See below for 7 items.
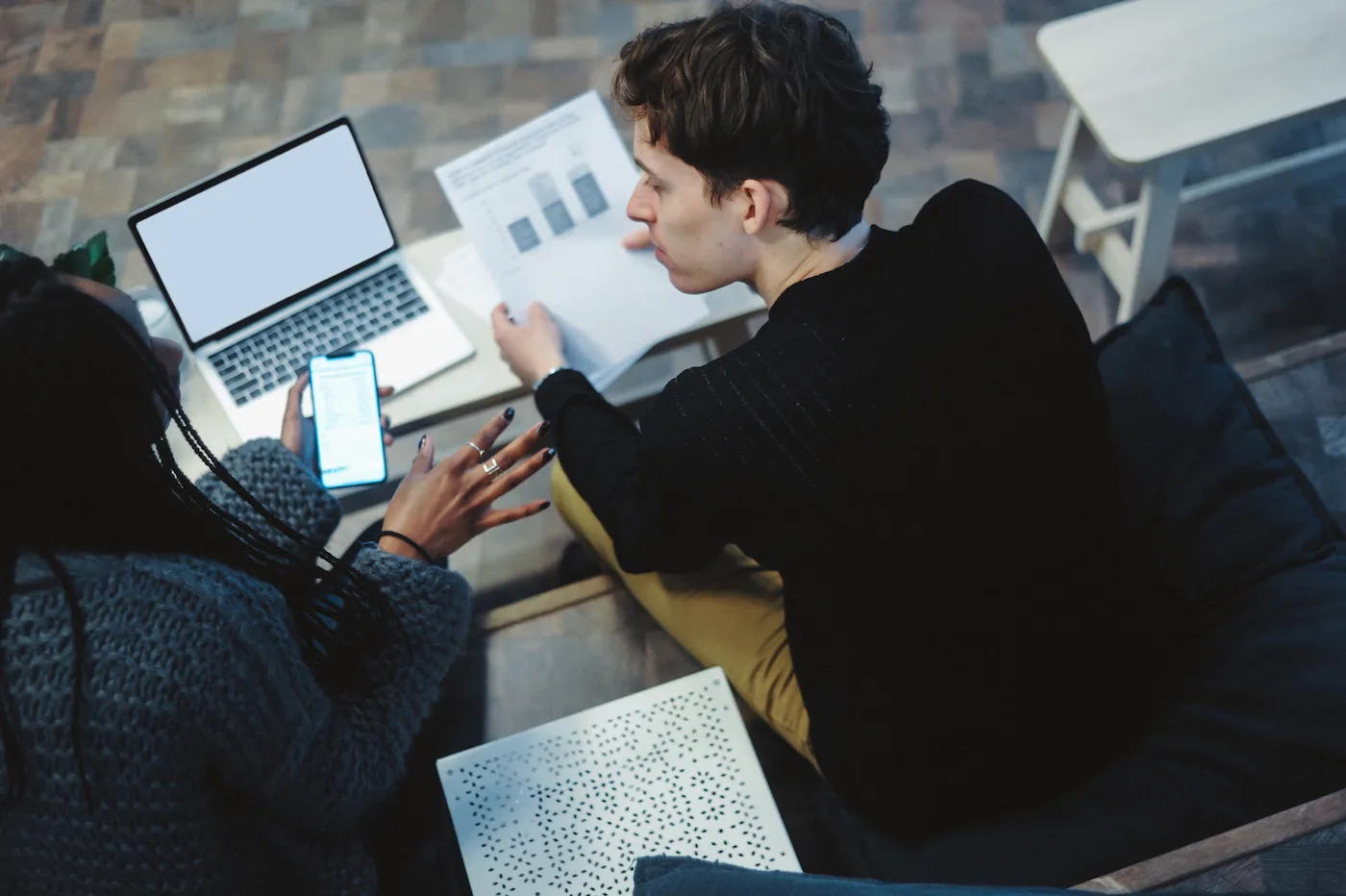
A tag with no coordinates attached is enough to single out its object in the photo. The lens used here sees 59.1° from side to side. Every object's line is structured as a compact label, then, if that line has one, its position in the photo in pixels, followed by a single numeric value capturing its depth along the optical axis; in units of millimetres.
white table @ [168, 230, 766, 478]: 1754
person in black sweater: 1218
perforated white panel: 1386
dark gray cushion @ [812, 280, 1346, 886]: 1337
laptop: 1718
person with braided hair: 1023
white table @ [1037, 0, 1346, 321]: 1940
